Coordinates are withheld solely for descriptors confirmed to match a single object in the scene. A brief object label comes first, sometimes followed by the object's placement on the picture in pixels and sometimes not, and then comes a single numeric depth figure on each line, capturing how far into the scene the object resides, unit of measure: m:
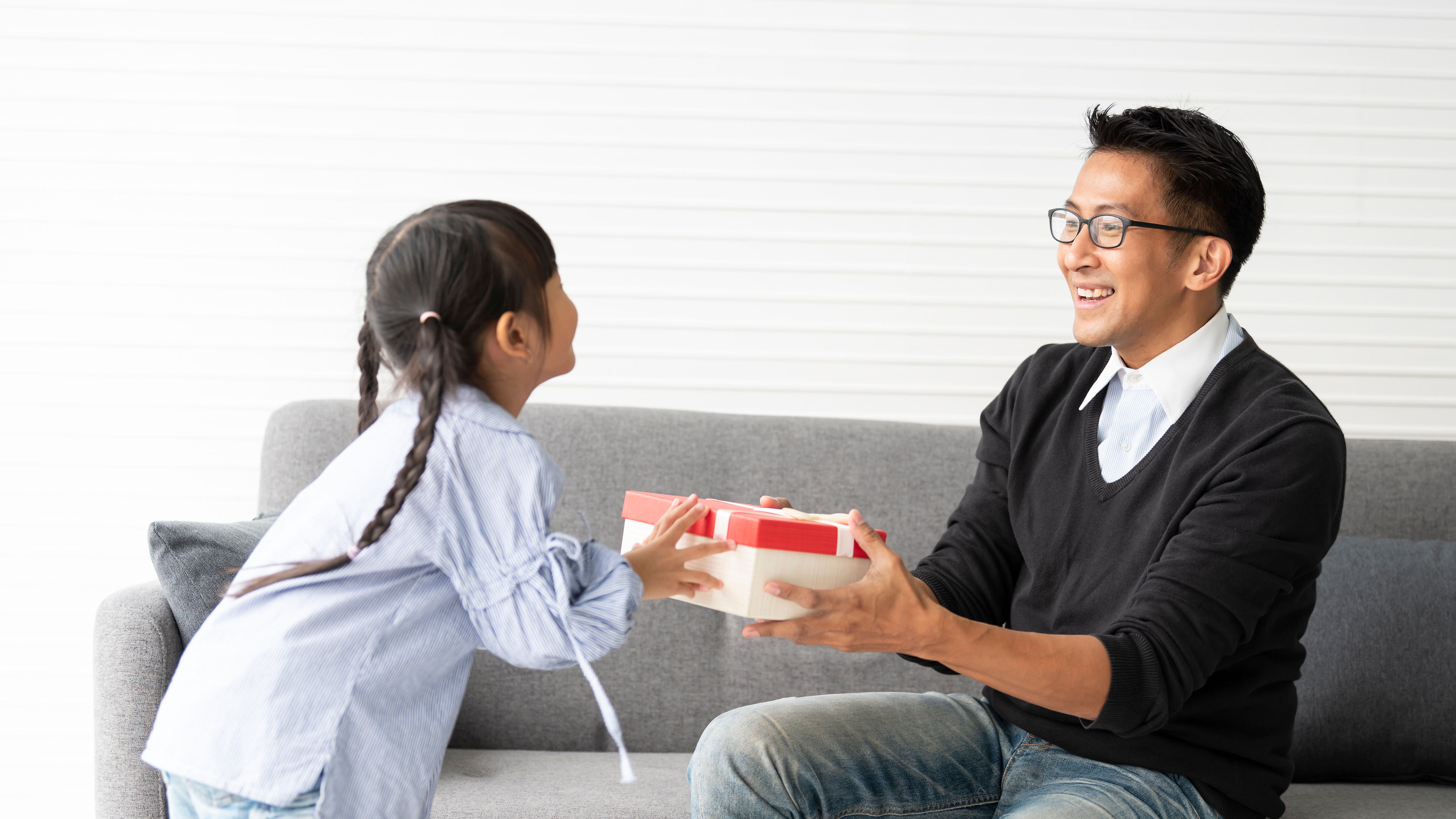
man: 2.52
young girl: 2.45
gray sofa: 2.94
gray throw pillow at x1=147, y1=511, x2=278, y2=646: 2.78
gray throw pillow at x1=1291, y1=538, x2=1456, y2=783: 2.97
